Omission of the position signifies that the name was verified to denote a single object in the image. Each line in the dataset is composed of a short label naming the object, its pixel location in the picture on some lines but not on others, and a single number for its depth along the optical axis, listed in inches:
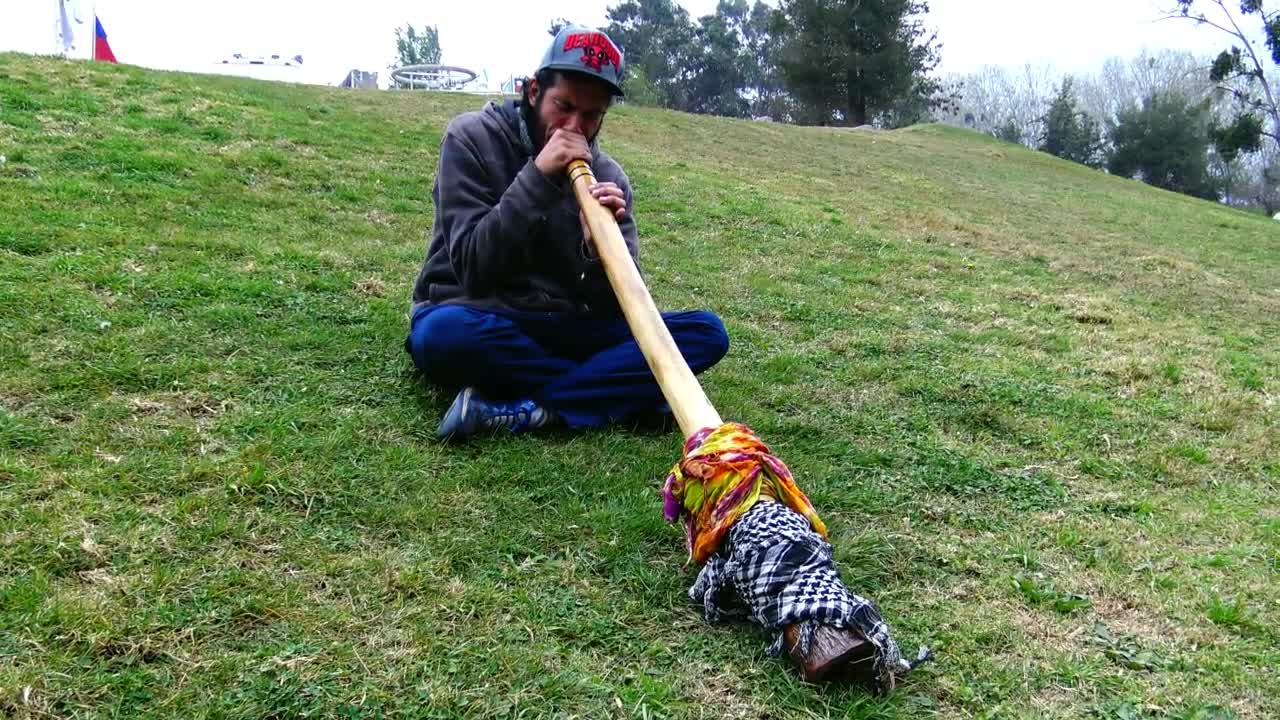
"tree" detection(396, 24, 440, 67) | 2203.5
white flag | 629.9
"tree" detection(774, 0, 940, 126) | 1080.8
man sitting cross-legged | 100.5
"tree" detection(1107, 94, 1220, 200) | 1234.6
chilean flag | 708.0
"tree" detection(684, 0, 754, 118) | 1680.6
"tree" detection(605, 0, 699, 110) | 1674.5
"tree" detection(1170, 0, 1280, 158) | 902.4
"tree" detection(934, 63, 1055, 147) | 1868.8
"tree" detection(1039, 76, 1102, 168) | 1338.6
